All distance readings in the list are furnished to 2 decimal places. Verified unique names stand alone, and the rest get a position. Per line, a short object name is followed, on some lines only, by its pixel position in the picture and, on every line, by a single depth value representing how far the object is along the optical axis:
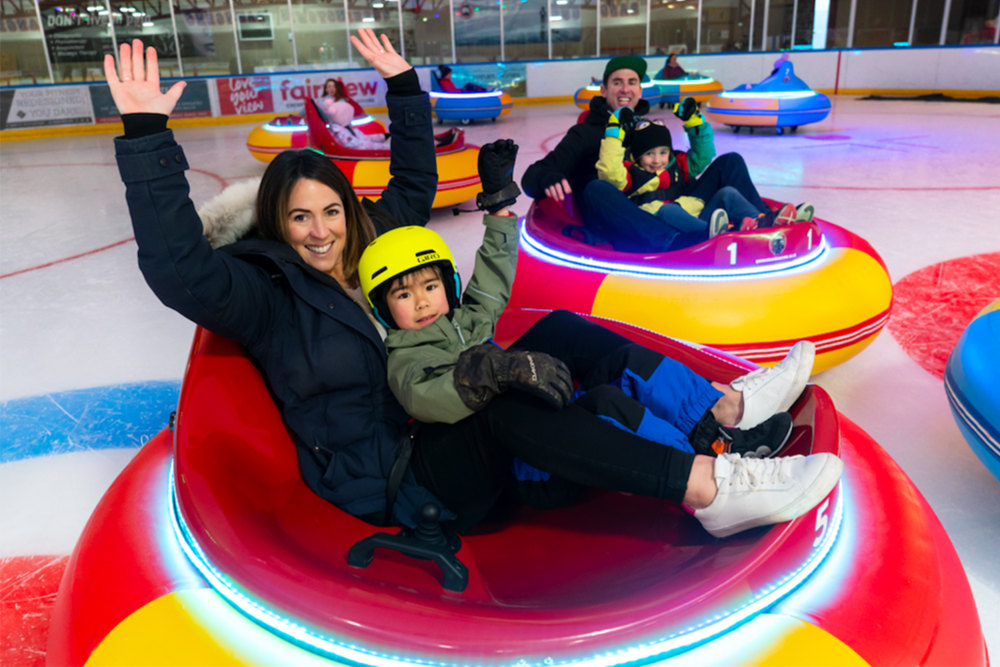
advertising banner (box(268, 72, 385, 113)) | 10.83
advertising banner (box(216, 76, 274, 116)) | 10.59
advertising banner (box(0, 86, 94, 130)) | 9.57
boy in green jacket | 1.11
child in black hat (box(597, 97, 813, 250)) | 2.44
